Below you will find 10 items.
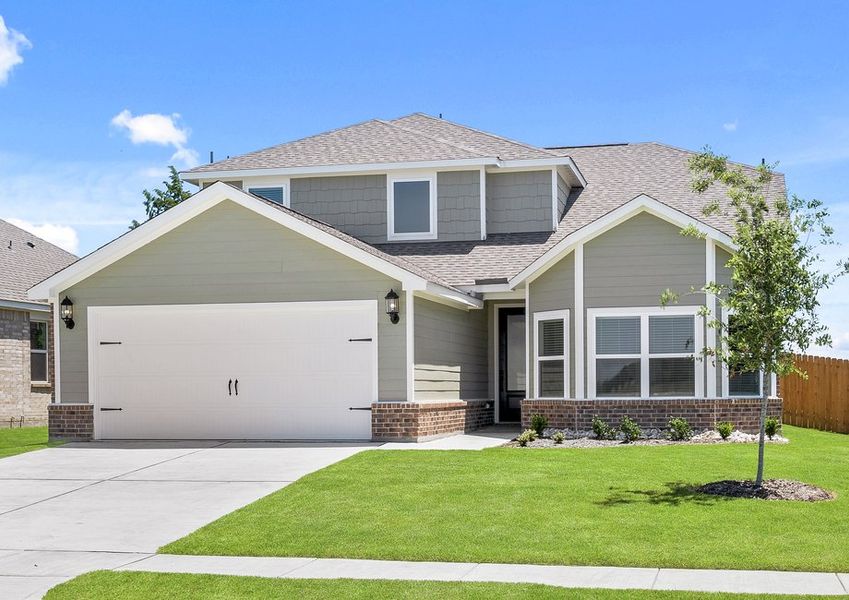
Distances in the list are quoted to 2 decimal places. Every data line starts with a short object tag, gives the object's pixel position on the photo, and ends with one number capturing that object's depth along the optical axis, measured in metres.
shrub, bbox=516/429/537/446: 16.78
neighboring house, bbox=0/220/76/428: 25.50
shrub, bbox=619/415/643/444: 16.92
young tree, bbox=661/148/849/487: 11.70
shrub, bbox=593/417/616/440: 17.23
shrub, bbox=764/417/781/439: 17.28
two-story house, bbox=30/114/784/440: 17.59
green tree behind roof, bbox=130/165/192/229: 36.06
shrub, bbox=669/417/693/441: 17.14
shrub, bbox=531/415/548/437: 17.83
